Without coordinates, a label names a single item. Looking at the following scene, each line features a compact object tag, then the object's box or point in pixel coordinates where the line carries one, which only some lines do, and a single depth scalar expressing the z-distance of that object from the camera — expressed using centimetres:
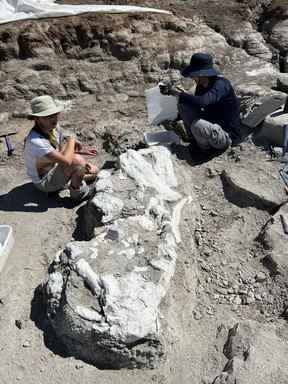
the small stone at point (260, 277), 340
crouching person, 432
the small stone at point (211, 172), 444
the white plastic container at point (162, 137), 489
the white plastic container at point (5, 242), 373
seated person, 394
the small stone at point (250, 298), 330
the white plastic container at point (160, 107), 489
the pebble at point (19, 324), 323
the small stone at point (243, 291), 337
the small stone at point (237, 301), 332
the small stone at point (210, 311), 327
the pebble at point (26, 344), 309
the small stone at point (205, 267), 358
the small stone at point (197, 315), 324
